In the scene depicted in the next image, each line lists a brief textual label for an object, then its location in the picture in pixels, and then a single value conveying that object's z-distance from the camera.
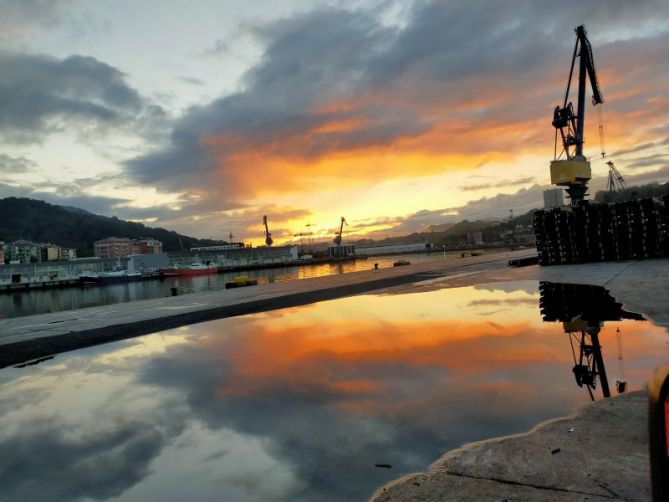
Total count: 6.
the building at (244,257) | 156.00
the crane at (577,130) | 52.06
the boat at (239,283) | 39.84
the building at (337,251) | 196.25
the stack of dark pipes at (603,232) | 29.70
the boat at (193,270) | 121.00
